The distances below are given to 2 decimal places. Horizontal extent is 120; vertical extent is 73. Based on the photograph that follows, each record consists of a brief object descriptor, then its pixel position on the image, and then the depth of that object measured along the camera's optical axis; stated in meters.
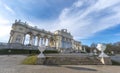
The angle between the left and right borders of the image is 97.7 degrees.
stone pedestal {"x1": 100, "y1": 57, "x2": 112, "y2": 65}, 6.50
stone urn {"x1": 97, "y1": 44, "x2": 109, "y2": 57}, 6.75
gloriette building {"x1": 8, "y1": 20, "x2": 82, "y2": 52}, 22.01
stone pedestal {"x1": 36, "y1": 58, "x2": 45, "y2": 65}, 6.13
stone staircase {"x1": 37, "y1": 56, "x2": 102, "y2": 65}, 6.48
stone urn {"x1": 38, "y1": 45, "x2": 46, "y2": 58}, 6.40
